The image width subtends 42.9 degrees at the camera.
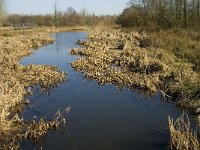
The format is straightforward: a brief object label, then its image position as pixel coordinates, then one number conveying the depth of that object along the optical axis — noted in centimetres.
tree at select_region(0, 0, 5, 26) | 4455
